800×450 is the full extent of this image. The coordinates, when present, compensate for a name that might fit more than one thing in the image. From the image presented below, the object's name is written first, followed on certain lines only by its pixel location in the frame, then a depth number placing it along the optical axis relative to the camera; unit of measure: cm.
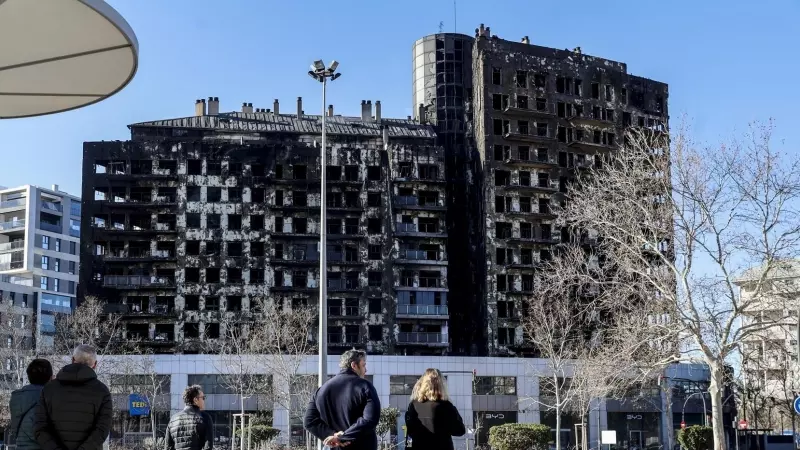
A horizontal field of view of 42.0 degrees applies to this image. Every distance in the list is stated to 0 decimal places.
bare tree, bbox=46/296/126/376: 7281
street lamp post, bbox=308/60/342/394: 3225
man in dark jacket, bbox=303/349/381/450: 1003
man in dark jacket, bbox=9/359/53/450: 1000
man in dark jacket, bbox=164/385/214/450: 1129
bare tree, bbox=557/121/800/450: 2995
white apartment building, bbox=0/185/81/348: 12125
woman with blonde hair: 1102
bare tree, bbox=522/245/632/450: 5939
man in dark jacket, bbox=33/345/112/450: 926
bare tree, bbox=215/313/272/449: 7050
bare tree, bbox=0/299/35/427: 7106
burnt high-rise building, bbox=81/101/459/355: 8200
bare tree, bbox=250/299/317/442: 6694
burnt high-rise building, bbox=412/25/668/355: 8456
